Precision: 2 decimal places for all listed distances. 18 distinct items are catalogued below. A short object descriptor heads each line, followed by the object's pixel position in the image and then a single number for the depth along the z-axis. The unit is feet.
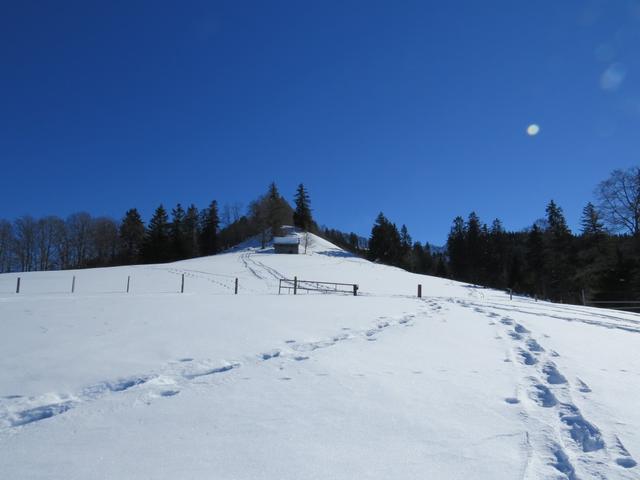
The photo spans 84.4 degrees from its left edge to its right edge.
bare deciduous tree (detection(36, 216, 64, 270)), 211.61
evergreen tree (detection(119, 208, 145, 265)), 240.94
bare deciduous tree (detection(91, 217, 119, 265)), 234.79
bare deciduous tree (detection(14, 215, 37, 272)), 206.69
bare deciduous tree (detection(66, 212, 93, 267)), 225.35
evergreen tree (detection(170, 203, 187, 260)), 226.25
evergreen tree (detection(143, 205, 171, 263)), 220.02
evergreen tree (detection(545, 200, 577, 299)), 152.76
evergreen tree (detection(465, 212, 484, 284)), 236.02
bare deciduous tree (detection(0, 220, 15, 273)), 201.16
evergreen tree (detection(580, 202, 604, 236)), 141.49
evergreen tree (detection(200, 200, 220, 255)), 266.77
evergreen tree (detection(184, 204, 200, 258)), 240.40
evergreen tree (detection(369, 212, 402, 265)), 254.68
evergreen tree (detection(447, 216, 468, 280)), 247.70
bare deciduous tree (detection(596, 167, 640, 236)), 96.02
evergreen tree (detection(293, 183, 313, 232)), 297.53
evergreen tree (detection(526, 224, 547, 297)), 176.16
